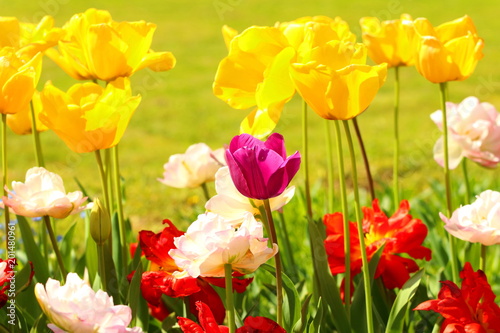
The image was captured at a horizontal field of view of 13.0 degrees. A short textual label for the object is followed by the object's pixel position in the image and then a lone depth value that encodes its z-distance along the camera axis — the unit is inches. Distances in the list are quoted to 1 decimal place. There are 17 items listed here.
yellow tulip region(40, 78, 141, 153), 71.8
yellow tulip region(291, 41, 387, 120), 68.1
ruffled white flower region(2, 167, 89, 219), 70.4
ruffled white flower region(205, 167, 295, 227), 68.8
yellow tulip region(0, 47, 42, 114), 70.8
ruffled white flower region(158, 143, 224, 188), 82.0
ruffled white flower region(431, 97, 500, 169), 81.3
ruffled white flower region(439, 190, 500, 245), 69.9
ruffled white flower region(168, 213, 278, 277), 65.4
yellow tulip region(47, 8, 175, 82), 75.0
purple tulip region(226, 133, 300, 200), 66.3
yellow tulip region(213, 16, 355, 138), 70.6
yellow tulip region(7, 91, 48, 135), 78.3
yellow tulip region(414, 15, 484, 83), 75.0
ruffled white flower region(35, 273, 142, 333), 64.2
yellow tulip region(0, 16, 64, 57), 75.6
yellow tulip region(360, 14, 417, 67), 78.5
